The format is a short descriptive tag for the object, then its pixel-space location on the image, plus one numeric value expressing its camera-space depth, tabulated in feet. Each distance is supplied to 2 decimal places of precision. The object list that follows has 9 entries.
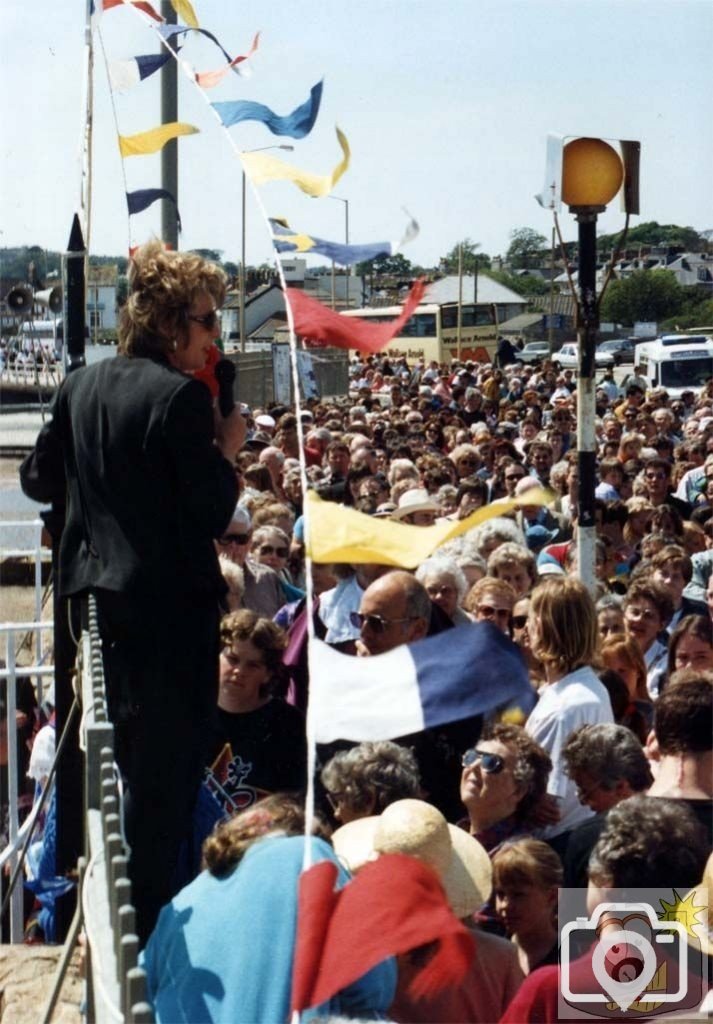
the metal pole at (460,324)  130.80
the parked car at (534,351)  178.70
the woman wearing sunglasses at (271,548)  22.91
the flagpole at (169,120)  29.22
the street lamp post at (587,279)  20.61
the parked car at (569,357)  134.88
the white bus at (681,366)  95.96
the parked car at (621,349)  185.06
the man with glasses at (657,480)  32.73
